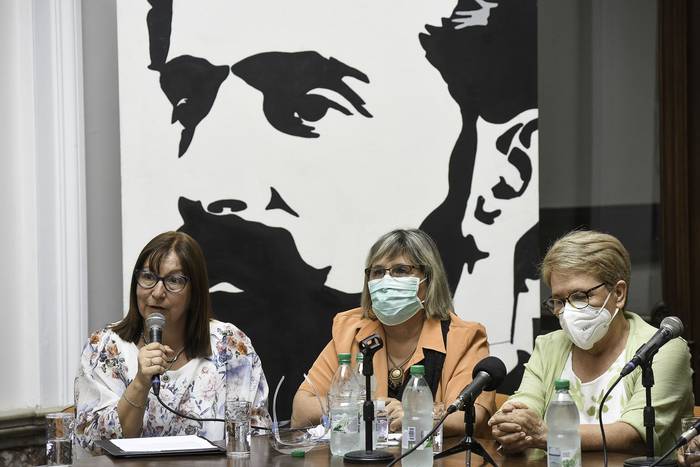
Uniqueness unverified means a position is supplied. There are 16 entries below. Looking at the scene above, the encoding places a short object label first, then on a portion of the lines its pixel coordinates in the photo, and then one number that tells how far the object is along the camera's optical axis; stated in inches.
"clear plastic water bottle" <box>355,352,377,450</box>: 210.4
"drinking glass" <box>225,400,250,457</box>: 214.7
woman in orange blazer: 267.4
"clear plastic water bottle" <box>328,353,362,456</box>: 212.5
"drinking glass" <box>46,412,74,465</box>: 198.7
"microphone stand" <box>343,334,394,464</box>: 193.9
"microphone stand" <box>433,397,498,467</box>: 180.5
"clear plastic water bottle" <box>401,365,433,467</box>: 193.0
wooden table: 201.4
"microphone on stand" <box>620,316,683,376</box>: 180.6
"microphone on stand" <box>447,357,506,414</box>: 173.4
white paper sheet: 217.6
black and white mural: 318.4
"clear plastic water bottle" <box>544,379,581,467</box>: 182.6
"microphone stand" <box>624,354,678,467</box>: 184.7
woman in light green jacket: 216.4
